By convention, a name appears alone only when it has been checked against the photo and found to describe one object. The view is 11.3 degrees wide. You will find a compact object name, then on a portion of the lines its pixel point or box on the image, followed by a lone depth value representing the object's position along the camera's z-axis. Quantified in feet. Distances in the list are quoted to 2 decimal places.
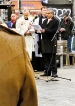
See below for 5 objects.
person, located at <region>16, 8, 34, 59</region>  37.63
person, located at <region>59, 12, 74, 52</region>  49.28
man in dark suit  36.27
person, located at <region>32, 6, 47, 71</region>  38.50
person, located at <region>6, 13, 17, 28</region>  38.95
